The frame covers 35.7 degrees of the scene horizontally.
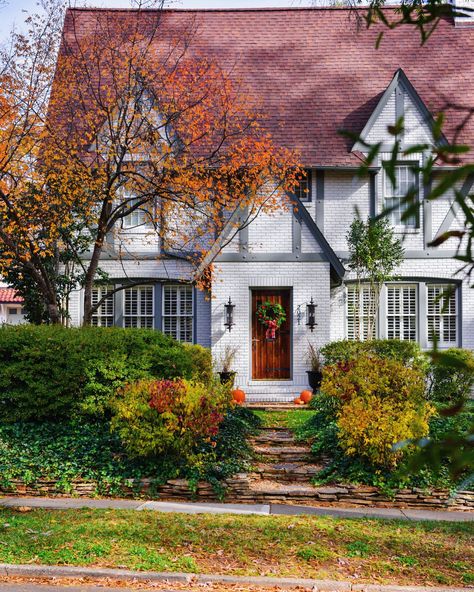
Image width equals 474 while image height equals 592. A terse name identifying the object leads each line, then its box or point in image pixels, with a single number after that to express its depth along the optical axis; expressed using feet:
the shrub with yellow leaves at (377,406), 32.86
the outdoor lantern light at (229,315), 59.16
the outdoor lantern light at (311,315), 58.80
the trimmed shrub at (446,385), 53.42
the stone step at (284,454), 36.73
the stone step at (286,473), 34.04
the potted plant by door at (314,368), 57.41
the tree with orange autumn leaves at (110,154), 45.83
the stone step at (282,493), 31.89
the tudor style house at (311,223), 59.47
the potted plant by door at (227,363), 57.16
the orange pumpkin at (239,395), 54.79
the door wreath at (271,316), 58.90
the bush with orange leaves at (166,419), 32.89
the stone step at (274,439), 40.16
